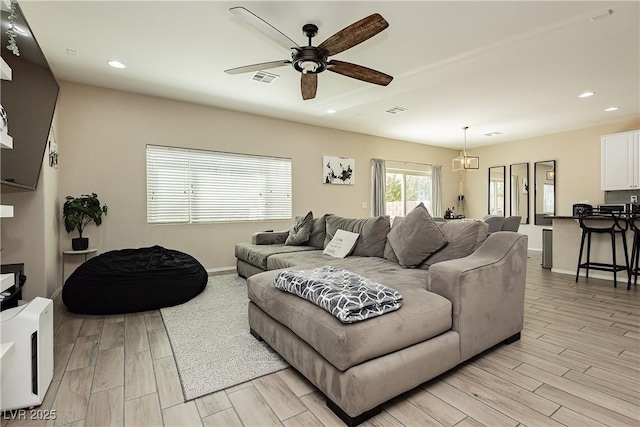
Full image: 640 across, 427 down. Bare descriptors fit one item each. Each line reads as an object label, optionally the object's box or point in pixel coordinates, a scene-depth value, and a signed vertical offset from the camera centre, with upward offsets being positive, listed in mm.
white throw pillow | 3527 -434
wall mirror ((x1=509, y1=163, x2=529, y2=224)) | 7453 +388
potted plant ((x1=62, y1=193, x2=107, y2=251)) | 3889 -40
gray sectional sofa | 1500 -653
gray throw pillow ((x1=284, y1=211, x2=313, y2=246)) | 4402 -344
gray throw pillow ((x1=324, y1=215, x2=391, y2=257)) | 3379 -312
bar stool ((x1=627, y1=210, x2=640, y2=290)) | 4117 -589
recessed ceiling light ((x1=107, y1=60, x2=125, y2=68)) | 3491 +1699
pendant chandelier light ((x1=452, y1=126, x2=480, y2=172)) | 6347 +965
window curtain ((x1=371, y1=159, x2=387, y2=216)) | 7180 +498
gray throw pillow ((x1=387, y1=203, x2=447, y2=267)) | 2643 -282
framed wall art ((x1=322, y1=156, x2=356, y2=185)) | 6422 +813
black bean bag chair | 2975 -754
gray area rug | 1896 -1045
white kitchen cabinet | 5481 +806
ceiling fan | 2168 +1293
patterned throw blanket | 1568 -484
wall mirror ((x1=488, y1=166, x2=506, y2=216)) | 7961 +409
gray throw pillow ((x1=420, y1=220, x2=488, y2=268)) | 2518 -282
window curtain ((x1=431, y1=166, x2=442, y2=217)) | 8422 +456
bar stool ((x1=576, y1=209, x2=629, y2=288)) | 4176 -357
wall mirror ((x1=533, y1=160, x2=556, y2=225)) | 6984 +346
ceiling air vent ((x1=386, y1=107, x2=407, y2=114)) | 5219 +1689
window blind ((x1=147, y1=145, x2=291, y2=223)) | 4699 +391
